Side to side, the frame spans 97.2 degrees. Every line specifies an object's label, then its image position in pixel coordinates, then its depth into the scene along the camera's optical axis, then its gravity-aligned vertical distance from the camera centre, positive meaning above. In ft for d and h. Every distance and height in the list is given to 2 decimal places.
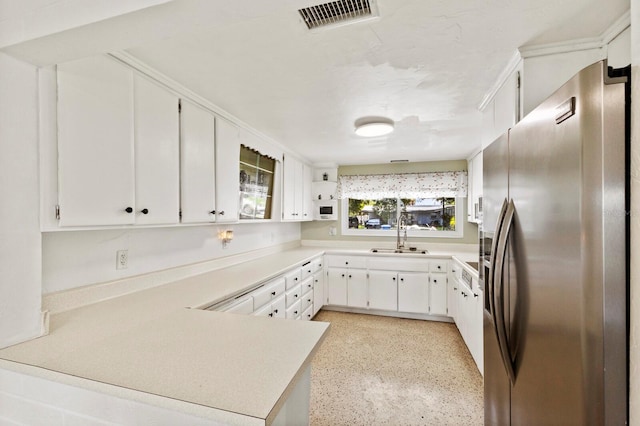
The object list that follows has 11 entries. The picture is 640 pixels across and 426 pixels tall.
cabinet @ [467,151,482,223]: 10.32 +0.98
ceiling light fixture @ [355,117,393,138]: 8.14 +2.50
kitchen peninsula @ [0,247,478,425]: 2.46 -1.62
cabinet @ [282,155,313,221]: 11.59 +0.93
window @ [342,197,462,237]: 13.97 -0.21
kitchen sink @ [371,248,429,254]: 13.01 -1.88
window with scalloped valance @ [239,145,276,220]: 9.00 +0.99
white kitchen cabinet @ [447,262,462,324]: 10.71 -3.17
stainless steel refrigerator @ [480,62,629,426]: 2.02 -0.44
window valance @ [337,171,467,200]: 13.55 +1.30
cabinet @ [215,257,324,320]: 6.74 -2.59
